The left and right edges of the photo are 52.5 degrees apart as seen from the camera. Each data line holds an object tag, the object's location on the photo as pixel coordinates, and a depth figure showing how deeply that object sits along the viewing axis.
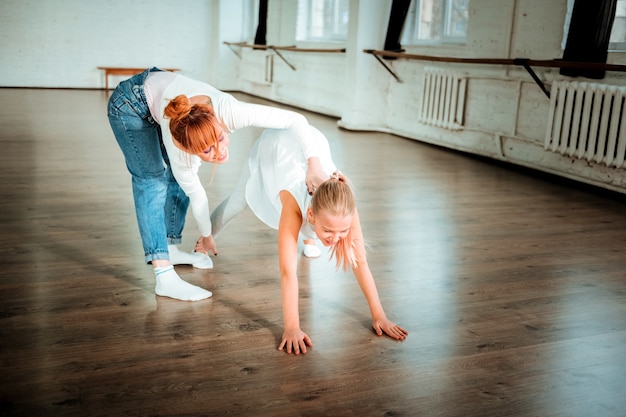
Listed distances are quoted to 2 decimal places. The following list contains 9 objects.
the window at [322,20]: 8.56
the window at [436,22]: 6.31
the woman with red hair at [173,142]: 1.86
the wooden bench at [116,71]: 10.97
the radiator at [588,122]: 4.27
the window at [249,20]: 11.66
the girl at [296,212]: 1.78
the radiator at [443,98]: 6.00
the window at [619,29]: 4.61
